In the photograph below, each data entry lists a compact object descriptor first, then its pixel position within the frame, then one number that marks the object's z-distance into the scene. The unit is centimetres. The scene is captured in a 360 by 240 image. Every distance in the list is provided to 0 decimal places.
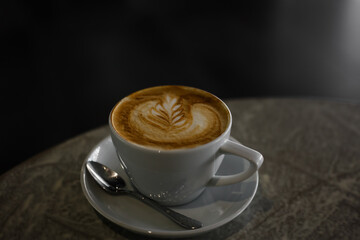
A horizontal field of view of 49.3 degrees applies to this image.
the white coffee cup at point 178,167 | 73
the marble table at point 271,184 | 77
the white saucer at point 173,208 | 71
